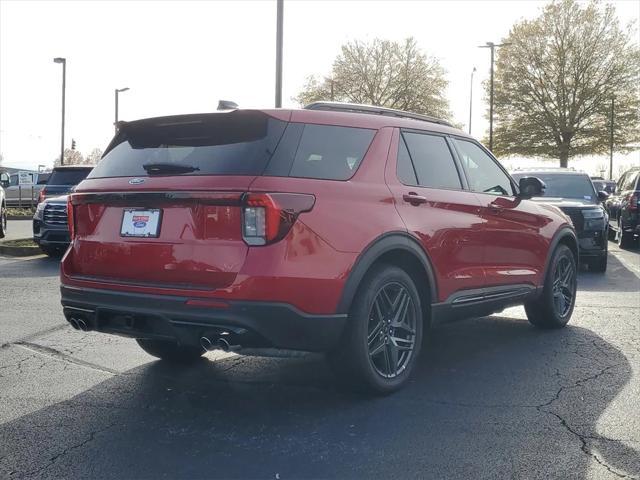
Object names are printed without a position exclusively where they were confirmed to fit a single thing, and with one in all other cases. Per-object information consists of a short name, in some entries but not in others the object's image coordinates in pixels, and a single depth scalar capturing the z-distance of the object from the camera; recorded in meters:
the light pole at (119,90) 40.81
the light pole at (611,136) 40.76
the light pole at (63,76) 36.66
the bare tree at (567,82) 41.47
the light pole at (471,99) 51.62
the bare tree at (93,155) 96.56
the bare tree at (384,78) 45.56
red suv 3.89
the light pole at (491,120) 39.50
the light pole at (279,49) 16.02
